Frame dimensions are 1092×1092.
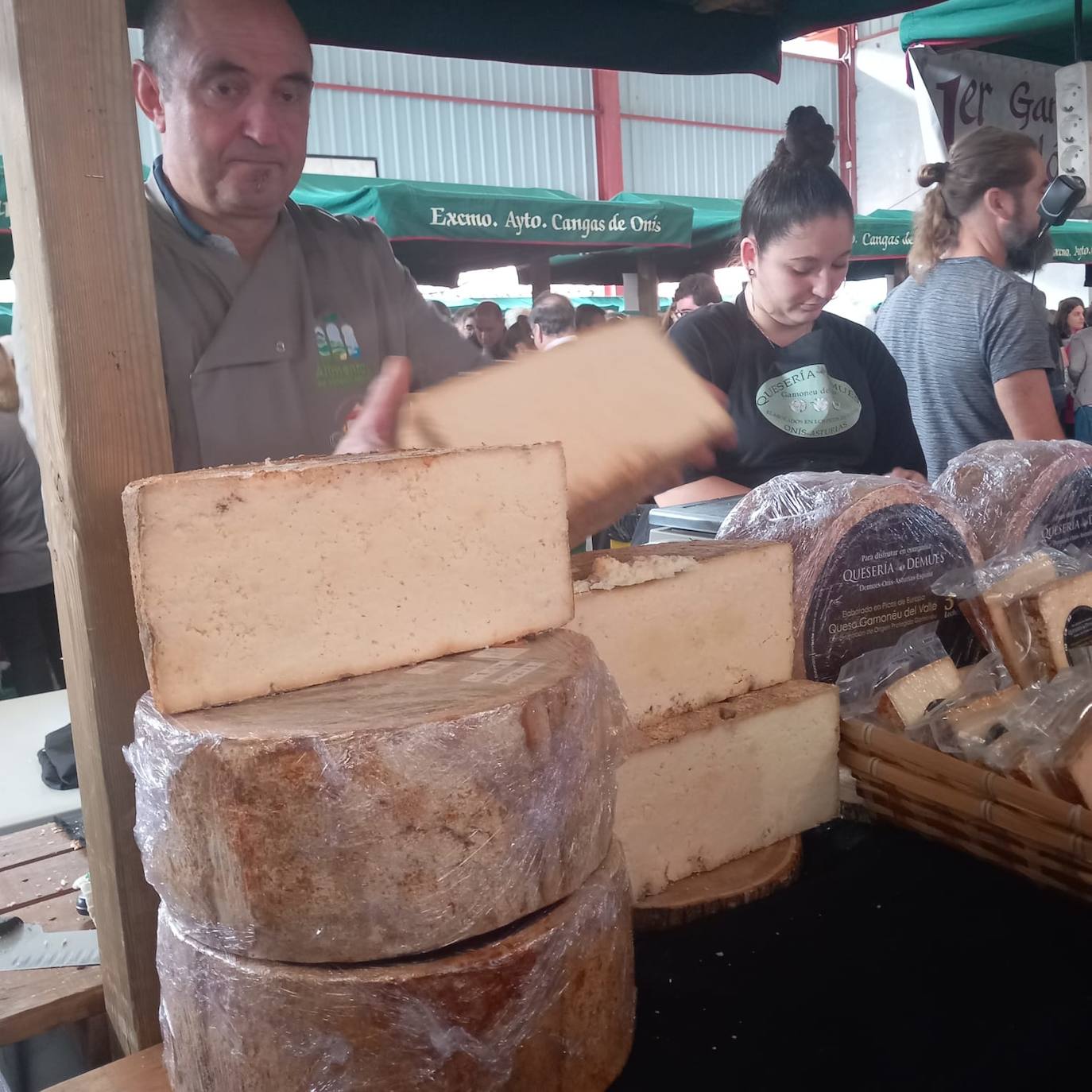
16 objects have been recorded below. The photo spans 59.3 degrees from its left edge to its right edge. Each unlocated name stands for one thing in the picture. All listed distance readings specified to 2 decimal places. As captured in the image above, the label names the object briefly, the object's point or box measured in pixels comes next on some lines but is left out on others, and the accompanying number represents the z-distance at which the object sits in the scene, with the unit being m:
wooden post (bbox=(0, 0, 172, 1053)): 1.07
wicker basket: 1.25
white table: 1.92
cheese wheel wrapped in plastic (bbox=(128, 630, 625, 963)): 0.84
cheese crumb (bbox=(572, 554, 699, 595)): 1.30
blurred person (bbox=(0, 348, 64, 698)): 3.00
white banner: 2.54
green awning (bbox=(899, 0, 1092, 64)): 2.49
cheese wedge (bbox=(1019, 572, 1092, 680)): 1.59
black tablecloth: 1.04
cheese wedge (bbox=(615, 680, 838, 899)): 1.34
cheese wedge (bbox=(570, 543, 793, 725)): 1.32
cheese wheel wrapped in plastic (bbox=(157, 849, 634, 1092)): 0.88
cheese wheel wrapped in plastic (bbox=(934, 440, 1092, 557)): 2.00
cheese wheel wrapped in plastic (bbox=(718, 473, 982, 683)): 1.65
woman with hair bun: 2.00
